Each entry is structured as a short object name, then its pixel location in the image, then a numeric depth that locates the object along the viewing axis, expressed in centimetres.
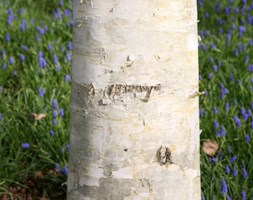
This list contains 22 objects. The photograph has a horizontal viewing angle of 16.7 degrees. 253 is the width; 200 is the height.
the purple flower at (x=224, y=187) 373
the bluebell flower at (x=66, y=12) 667
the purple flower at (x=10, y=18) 632
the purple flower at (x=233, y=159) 415
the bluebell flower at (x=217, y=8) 714
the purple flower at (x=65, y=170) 417
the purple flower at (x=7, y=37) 595
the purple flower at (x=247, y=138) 429
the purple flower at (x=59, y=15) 664
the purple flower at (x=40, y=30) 607
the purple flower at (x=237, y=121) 448
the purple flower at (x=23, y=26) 621
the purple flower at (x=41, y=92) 496
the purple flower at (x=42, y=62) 539
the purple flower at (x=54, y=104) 468
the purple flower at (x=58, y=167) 423
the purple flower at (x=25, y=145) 448
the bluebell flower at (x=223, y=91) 499
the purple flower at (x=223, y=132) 438
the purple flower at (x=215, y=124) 448
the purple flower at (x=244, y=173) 395
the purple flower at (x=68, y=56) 561
